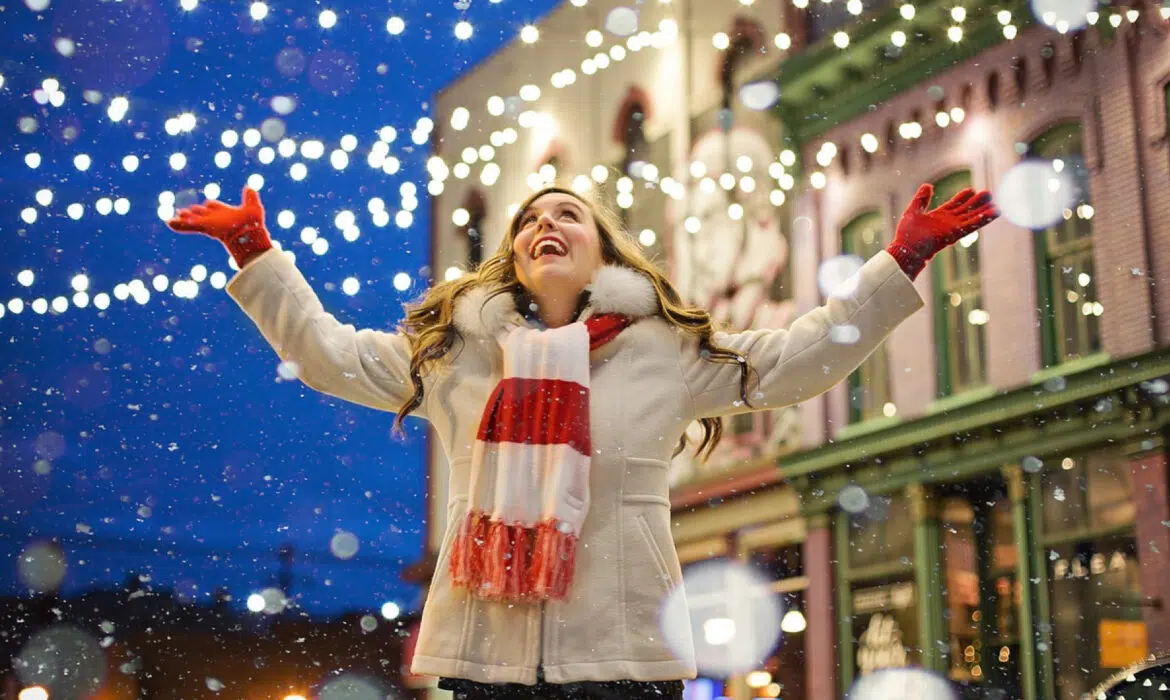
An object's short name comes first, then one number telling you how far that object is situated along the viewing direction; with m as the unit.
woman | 2.20
